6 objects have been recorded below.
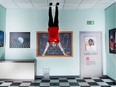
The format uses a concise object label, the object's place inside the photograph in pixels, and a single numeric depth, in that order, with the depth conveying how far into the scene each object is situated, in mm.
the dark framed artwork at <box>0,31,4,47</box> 3305
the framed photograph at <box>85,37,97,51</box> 3603
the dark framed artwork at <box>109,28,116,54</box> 3060
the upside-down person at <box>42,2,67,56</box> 2779
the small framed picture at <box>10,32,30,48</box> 3569
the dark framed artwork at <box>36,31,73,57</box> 3588
